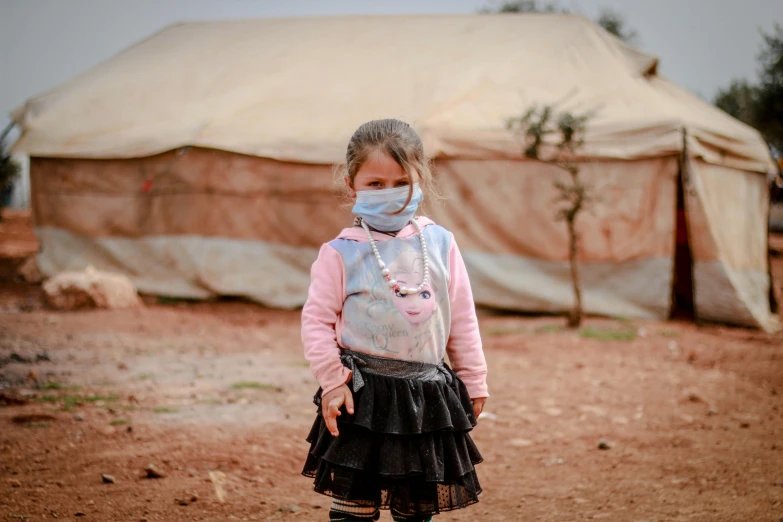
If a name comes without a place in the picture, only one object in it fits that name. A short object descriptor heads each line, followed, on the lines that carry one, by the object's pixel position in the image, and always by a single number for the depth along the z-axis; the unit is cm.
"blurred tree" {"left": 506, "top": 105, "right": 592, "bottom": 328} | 709
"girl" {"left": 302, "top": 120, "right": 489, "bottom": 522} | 192
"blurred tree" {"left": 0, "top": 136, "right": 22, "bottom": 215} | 1393
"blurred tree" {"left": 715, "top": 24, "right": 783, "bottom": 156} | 1452
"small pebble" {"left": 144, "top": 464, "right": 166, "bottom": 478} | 305
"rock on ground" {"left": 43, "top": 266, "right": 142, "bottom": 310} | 759
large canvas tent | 786
